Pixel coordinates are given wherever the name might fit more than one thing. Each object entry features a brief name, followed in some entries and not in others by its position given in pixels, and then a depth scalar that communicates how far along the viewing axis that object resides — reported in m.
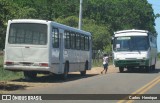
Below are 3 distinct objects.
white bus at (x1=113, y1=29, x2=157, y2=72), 33.66
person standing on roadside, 33.73
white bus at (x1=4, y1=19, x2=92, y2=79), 22.59
